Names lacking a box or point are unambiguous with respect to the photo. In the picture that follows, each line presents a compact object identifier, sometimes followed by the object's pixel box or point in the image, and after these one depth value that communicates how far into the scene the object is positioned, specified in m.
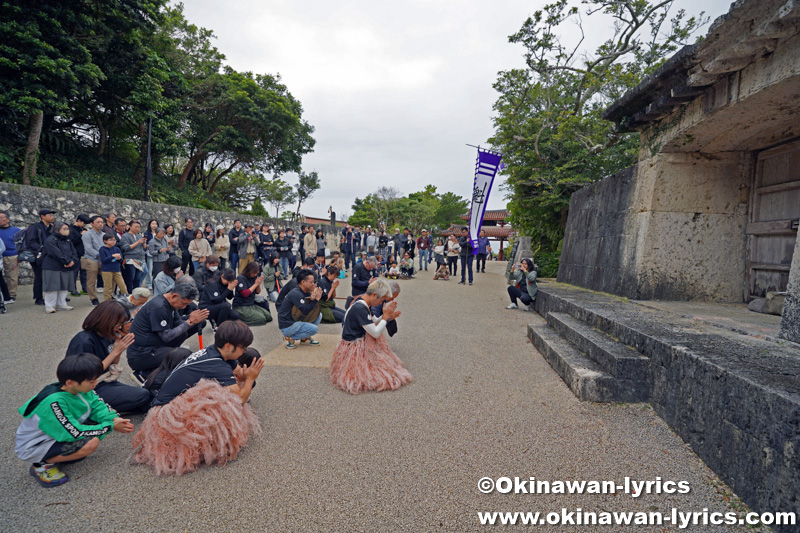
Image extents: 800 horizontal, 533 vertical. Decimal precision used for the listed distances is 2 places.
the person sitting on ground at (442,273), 14.52
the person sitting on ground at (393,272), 13.32
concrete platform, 1.96
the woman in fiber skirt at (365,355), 3.86
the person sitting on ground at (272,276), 7.92
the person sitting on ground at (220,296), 5.23
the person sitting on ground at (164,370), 3.24
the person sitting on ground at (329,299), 6.05
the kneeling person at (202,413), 2.45
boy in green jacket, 2.27
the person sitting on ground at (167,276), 5.45
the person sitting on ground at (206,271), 6.08
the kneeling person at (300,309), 5.25
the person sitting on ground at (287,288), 5.65
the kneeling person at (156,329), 3.48
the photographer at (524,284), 8.09
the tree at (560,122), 11.25
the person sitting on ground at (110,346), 2.80
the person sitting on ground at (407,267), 14.48
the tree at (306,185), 36.91
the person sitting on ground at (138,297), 4.19
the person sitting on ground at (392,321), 4.98
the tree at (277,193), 32.98
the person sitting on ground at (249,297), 5.75
